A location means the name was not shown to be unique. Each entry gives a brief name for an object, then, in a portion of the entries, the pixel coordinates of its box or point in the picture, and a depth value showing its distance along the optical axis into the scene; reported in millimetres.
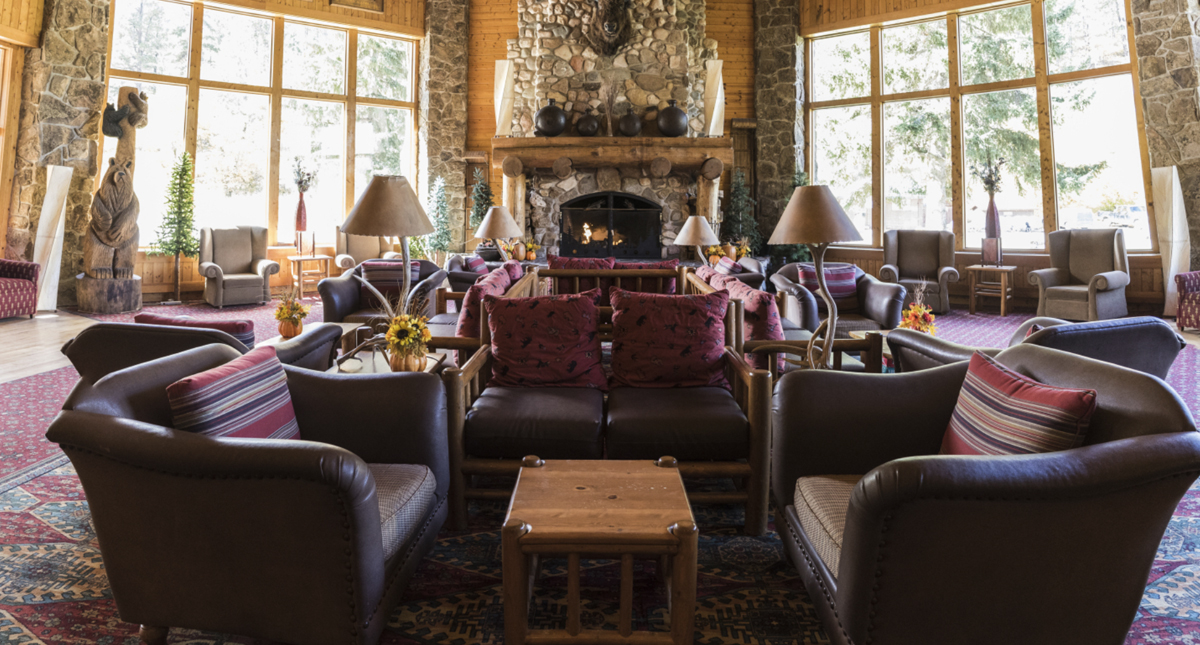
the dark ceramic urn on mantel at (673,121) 9617
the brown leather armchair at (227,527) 1614
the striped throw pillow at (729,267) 5980
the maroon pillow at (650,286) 5371
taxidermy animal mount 9695
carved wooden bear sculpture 7918
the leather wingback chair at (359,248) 10172
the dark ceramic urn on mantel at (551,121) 9641
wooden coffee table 1695
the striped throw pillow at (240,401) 1778
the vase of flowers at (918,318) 3602
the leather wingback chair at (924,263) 8602
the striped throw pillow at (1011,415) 1662
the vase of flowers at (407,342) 2945
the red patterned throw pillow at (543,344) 3139
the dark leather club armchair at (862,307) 5414
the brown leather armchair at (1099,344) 2693
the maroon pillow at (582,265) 5500
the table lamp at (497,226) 5929
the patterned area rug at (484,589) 1997
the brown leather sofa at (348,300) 5355
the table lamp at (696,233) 6059
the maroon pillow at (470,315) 3486
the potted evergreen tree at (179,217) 8828
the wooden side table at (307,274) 9516
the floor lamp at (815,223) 2838
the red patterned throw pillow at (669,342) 3127
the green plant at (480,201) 10406
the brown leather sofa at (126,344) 2725
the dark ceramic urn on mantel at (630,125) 9633
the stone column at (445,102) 10680
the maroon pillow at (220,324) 2920
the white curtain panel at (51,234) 7793
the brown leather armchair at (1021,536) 1446
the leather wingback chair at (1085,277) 7188
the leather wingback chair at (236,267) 8703
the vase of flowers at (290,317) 4207
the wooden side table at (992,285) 8484
